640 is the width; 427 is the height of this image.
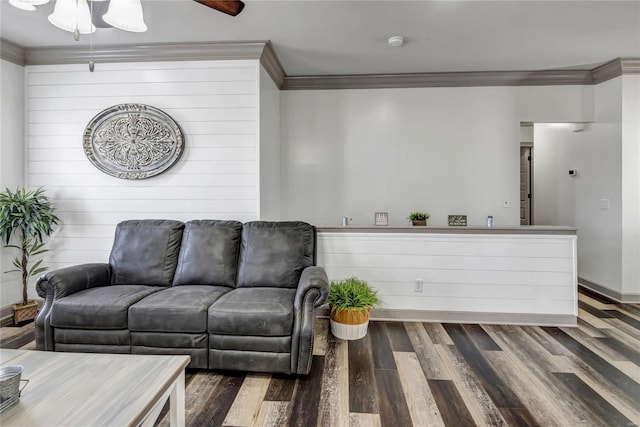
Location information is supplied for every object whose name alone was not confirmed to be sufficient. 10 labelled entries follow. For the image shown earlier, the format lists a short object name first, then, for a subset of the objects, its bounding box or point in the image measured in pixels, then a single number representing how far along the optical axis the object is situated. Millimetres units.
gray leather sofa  2268
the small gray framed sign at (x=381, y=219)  3497
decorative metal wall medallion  3365
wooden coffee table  1216
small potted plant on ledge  3494
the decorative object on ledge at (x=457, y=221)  3449
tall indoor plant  3104
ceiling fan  2246
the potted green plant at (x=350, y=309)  2865
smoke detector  3208
